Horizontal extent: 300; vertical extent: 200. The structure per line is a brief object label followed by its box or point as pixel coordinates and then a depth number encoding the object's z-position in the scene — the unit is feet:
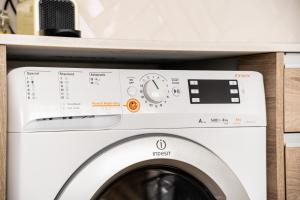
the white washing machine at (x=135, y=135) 4.33
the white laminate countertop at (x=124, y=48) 4.39
